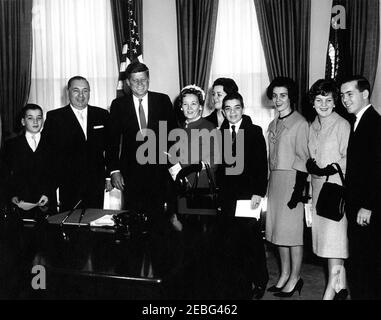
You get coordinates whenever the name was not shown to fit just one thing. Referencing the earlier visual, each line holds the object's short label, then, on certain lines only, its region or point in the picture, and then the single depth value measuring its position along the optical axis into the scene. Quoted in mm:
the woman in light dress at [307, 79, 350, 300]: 2834
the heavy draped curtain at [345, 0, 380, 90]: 4926
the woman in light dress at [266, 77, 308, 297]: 3079
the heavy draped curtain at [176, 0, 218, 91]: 5301
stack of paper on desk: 2443
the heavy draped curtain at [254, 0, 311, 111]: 5105
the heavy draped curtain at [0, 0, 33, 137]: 5652
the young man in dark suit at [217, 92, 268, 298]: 3135
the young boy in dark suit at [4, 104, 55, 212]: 3582
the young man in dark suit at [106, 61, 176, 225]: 3648
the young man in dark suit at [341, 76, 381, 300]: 2633
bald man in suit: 3859
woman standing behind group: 3523
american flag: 5168
